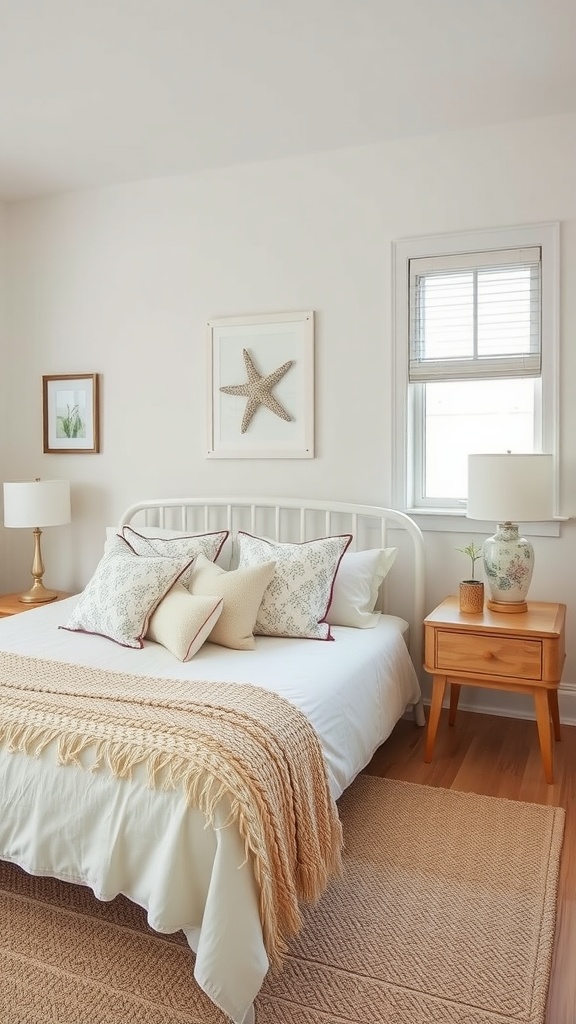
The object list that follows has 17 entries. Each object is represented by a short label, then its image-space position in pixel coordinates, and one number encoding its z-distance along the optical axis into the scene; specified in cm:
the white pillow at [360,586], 311
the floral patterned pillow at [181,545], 329
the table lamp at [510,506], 292
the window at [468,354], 326
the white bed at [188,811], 157
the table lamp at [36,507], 392
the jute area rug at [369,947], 167
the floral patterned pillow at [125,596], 281
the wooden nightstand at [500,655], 279
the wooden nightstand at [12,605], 380
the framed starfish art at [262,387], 369
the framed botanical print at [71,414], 421
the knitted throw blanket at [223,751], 167
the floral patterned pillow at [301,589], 294
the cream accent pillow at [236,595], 279
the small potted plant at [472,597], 304
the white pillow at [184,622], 264
